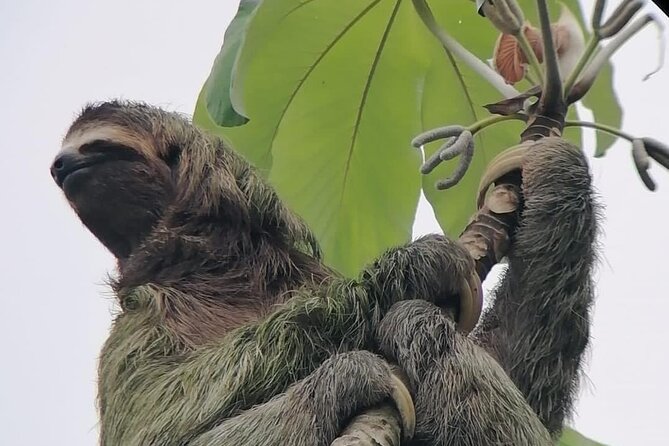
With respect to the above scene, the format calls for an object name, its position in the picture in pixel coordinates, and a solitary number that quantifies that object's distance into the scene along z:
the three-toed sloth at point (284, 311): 7.71
